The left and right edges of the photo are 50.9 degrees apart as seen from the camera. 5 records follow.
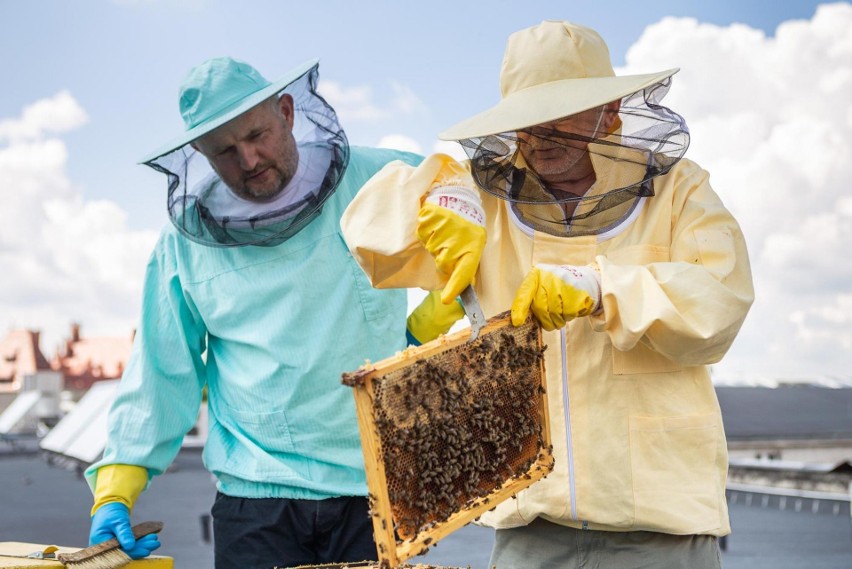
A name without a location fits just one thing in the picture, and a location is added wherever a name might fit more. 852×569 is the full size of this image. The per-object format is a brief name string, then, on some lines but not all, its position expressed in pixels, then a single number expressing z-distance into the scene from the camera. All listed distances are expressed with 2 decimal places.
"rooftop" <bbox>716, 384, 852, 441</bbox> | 16.30
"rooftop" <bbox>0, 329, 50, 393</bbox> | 55.34
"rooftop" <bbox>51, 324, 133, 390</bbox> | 53.84
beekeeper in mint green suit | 2.84
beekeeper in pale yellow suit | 1.92
